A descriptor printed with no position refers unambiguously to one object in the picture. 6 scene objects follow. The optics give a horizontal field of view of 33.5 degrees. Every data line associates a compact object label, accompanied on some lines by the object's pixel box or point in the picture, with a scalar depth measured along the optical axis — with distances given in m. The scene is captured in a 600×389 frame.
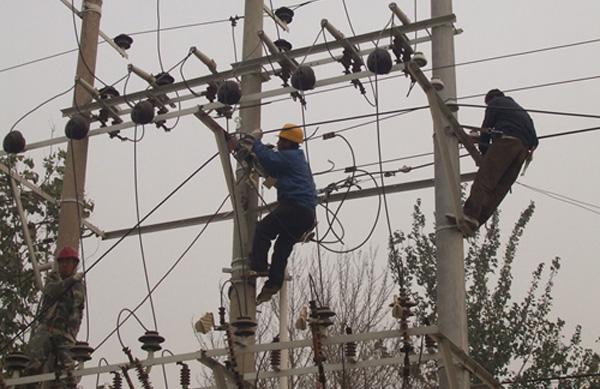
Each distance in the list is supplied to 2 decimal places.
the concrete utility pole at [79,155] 10.92
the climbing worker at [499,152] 8.65
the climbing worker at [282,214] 8.91
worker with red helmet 10.07
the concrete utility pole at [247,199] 8.78
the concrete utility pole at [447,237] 7.76
